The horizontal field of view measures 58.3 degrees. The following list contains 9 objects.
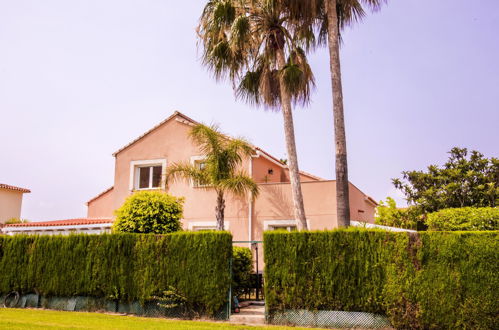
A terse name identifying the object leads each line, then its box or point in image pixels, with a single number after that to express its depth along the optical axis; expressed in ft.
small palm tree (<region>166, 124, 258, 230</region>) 67.41
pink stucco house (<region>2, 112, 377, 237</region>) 70.38
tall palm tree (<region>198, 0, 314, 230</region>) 62.13
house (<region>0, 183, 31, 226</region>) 141.79
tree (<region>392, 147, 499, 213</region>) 85.15
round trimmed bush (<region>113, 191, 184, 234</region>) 58.70
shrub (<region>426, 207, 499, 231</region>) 66.15
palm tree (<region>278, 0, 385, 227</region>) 52.21
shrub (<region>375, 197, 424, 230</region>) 88.25
